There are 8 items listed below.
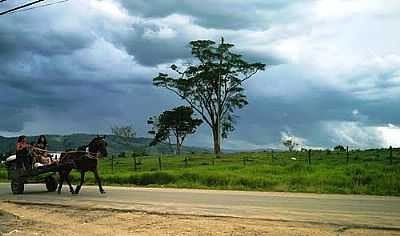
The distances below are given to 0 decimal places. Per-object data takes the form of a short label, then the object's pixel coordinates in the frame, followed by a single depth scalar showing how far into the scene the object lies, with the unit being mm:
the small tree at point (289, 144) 91400
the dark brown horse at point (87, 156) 21453
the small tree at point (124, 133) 99594
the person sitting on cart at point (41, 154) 22609
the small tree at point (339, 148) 63975
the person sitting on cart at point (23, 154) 21953
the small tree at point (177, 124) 80875
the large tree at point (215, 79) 66688
